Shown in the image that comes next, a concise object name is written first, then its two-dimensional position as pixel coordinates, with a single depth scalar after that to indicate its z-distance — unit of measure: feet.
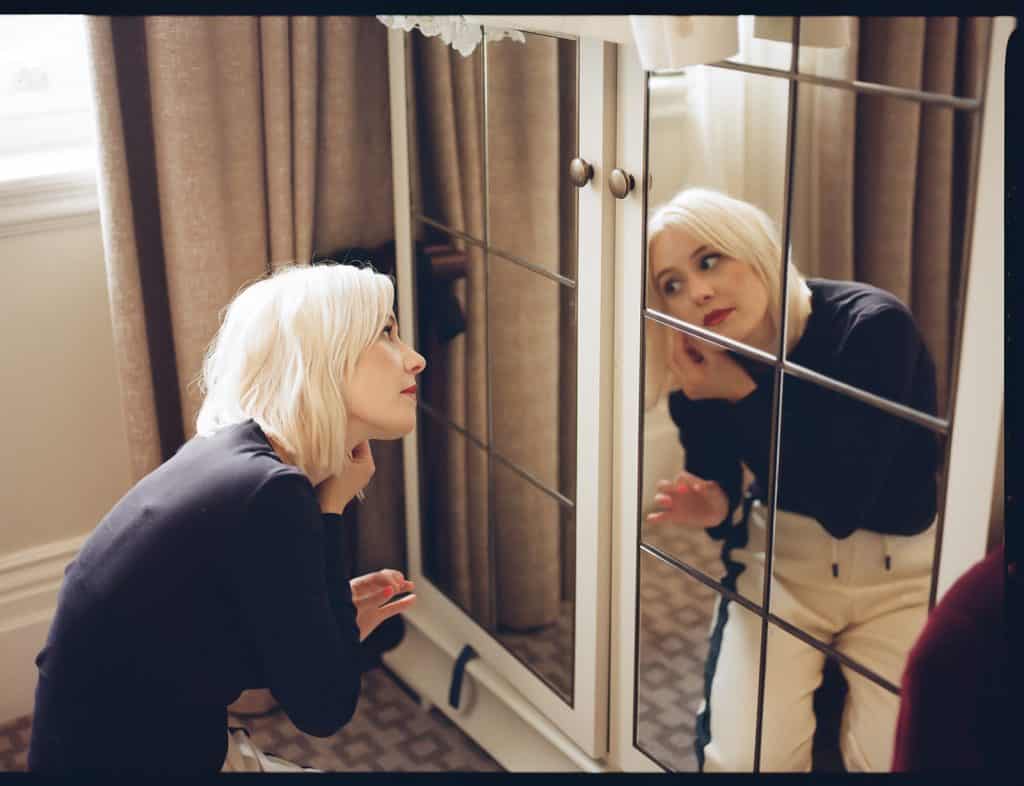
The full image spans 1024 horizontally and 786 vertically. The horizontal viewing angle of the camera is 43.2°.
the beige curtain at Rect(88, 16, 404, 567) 6.35
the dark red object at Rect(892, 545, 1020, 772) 4.01
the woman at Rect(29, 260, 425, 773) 4.67
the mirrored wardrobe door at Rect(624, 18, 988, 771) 4.21
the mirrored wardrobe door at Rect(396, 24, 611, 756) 5.87
